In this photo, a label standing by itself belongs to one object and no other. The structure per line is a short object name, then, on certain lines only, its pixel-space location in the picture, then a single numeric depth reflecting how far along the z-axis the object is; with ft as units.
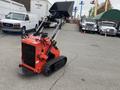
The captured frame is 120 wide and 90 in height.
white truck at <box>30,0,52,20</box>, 36.51
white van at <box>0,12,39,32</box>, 22.13
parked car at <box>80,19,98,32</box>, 34.32
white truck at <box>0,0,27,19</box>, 26.47
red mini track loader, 8.20
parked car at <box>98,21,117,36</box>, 32.53
